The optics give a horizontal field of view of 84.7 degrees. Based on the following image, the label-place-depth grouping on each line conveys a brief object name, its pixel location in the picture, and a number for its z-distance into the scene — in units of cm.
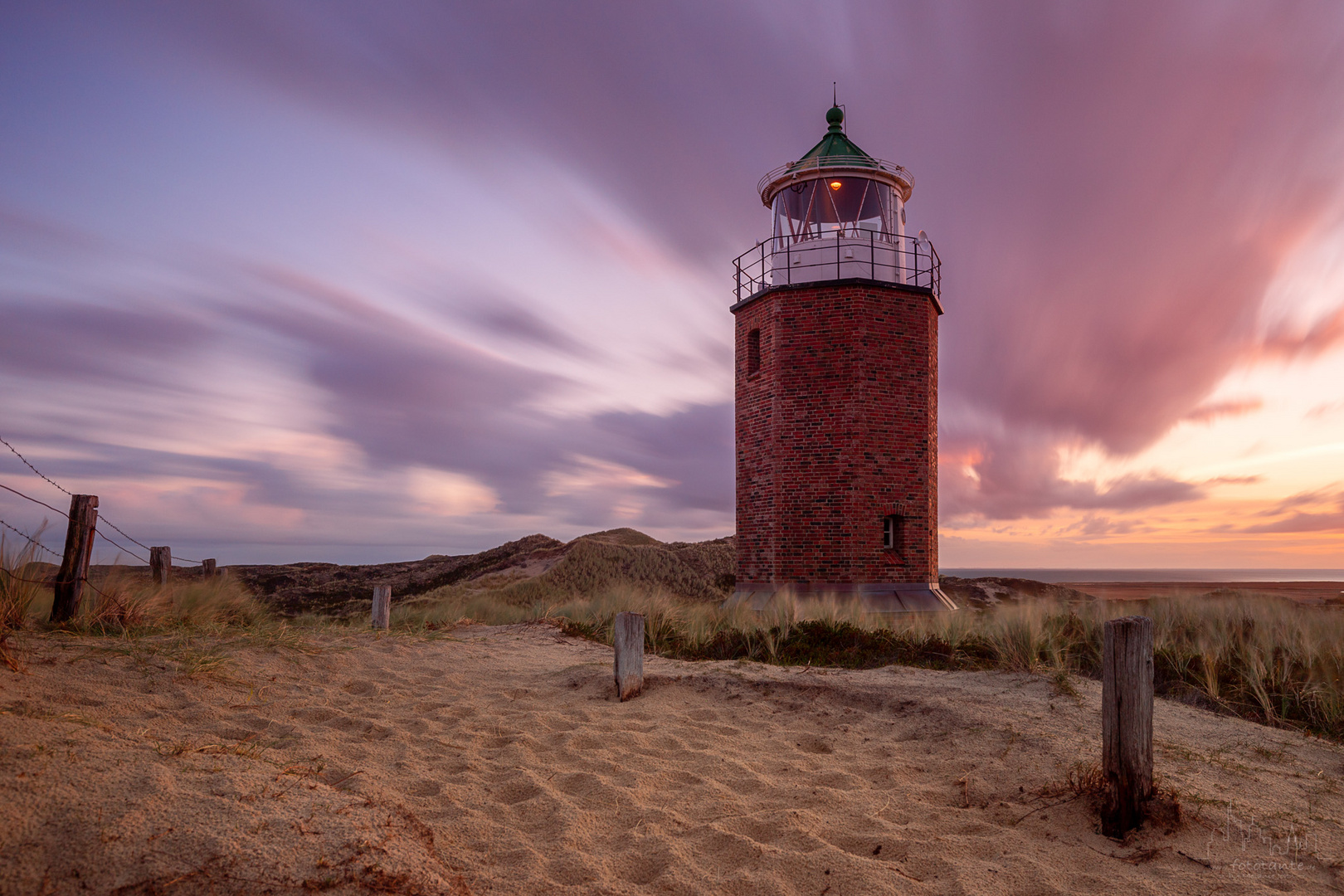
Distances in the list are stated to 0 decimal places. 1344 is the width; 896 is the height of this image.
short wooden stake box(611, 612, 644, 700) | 665
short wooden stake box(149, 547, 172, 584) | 1157
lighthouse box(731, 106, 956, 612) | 1352
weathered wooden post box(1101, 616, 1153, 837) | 382
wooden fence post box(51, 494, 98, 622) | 745
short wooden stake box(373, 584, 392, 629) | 1034
